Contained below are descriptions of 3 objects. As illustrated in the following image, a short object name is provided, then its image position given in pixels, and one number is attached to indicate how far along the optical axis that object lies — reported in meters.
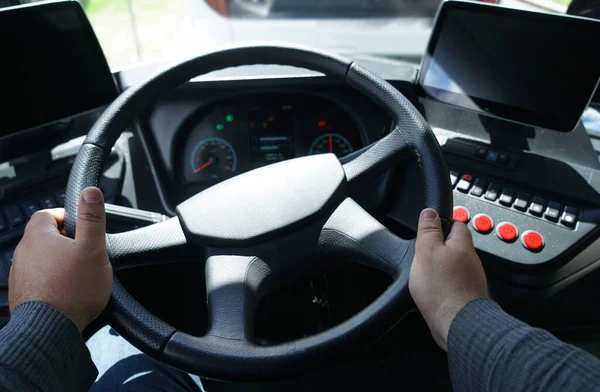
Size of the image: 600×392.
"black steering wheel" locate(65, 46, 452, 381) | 0.65
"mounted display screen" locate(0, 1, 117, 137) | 0.94
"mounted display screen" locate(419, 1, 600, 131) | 0.97
